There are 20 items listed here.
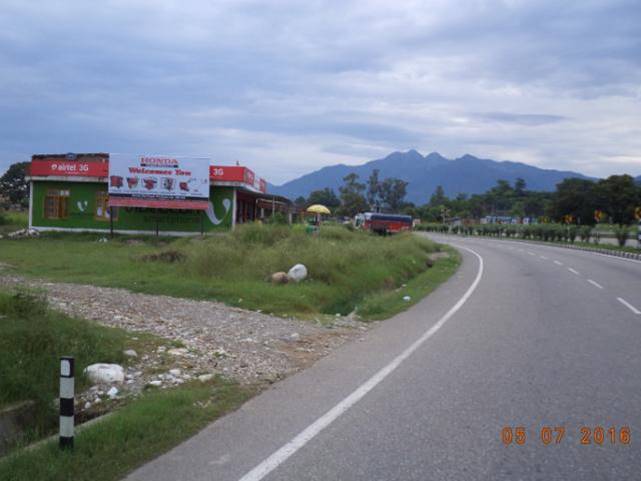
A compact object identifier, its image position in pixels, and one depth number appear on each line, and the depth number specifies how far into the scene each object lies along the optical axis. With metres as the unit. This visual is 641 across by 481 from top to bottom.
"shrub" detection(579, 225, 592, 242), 59.97
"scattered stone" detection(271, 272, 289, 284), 16.77
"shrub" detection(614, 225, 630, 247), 47.56
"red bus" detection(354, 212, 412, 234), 58.03
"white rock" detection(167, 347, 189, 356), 8.87
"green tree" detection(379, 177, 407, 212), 131.25
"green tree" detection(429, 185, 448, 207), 140.38
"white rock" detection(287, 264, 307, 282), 17.02
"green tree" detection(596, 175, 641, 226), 87.81
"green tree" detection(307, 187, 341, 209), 130.88
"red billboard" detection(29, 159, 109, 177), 36.28
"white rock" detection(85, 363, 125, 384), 7.47
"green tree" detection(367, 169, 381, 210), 131.38
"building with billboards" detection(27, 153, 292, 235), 34.97
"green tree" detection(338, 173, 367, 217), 112.31
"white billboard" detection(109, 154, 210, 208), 34.81
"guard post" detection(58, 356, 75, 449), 5.11
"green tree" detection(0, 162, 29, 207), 75.31
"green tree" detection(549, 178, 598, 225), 93.19
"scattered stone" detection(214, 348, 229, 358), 9.05
